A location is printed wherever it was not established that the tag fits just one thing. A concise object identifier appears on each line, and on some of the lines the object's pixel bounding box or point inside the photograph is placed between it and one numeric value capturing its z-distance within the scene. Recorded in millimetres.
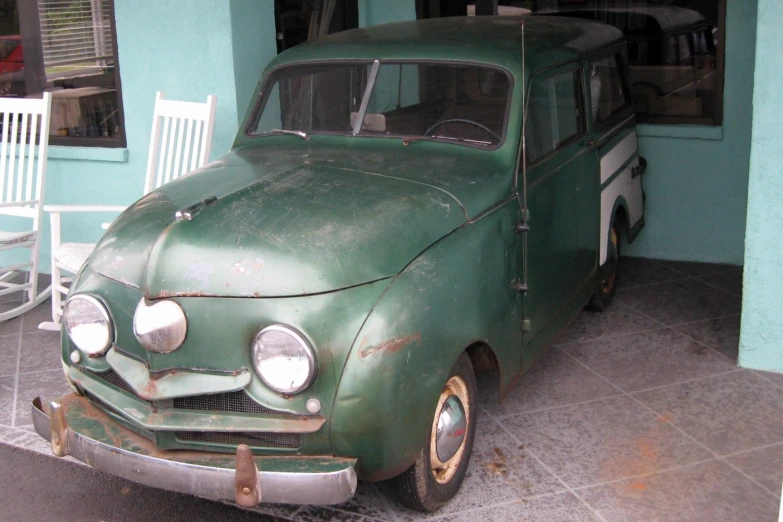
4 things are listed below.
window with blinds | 6422
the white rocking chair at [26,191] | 5910
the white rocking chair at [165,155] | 5383
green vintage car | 2994
